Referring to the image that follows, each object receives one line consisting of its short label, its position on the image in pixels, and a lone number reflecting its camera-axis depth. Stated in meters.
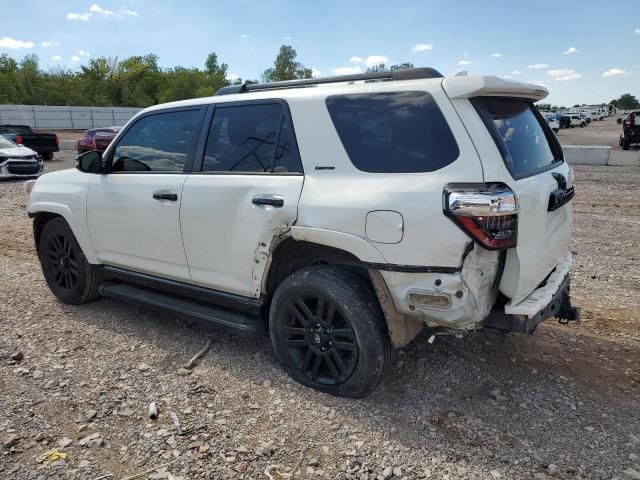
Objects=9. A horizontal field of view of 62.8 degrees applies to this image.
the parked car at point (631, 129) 22.81
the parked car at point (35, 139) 20.96
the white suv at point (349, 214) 2.74
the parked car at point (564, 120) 50.16
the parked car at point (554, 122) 43.73
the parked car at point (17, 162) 15.21
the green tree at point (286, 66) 85.19
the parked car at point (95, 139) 21.11
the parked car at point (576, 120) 52.38
